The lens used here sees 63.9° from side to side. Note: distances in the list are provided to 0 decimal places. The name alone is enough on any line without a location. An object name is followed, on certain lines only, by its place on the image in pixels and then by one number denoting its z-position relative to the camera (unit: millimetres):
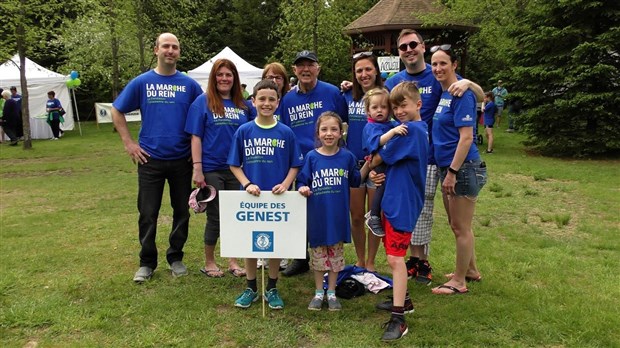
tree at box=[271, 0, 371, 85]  18938
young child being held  3469
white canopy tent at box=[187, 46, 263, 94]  20100
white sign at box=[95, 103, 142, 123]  21906
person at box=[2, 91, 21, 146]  16250
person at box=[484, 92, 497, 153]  12995
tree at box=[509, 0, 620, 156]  11047
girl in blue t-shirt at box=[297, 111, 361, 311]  3646
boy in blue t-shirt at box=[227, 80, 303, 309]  3699
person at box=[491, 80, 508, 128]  17422
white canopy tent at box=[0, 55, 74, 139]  18375
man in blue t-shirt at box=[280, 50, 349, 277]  4188
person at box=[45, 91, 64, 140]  17812
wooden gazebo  17516
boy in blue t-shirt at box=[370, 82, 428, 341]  3312
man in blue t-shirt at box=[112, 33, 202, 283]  4195
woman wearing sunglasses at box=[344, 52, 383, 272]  3938
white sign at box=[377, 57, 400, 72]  13547
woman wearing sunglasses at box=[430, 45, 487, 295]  3635
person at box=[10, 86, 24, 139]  16862
